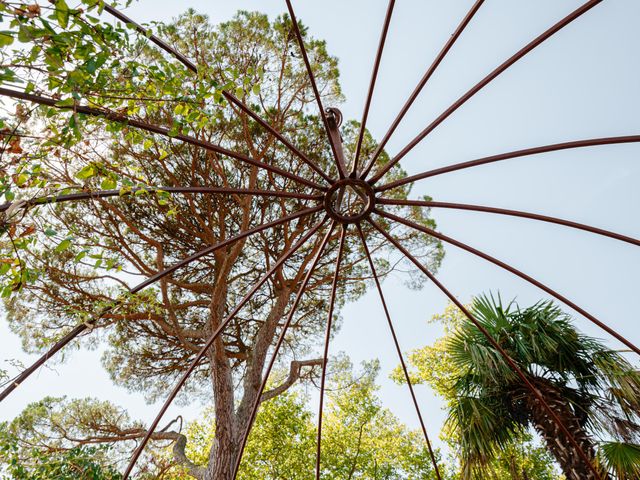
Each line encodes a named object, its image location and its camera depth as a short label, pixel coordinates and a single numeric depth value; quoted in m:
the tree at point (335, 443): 10.20
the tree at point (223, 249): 6.50
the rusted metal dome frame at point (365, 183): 2.27
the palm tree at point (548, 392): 4.54
